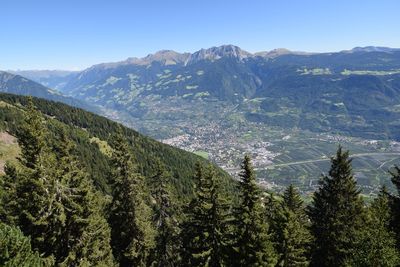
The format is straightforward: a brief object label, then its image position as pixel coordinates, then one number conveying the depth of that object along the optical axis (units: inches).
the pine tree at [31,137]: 1267.2
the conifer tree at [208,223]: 1422.2
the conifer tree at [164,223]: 1819.6
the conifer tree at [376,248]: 1294.3
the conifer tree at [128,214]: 1691.7
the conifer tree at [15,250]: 994.7
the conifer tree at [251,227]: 1363.2
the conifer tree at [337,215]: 1679.4
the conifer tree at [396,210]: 1721.1
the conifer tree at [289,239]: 1512.1
